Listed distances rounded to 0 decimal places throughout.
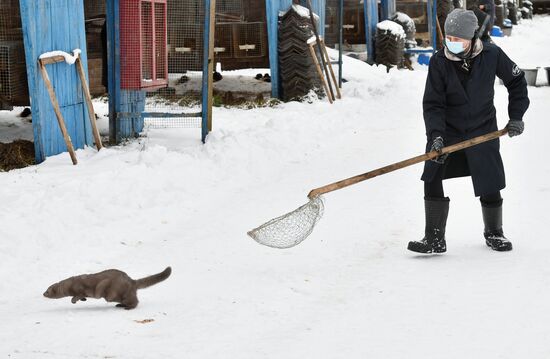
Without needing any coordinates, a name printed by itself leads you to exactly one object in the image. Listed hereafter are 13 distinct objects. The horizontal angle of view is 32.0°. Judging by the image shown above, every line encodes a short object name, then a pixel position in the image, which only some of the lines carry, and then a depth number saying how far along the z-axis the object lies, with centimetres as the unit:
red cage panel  1099
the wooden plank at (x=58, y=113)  934
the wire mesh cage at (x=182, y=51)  1449
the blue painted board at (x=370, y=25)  2264
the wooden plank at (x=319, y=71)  1521
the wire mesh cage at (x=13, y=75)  1109
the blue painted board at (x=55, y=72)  937
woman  648
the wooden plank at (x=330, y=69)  1581
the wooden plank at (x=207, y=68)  1089
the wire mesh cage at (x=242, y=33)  1698
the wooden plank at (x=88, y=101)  1005
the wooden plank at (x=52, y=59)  945
